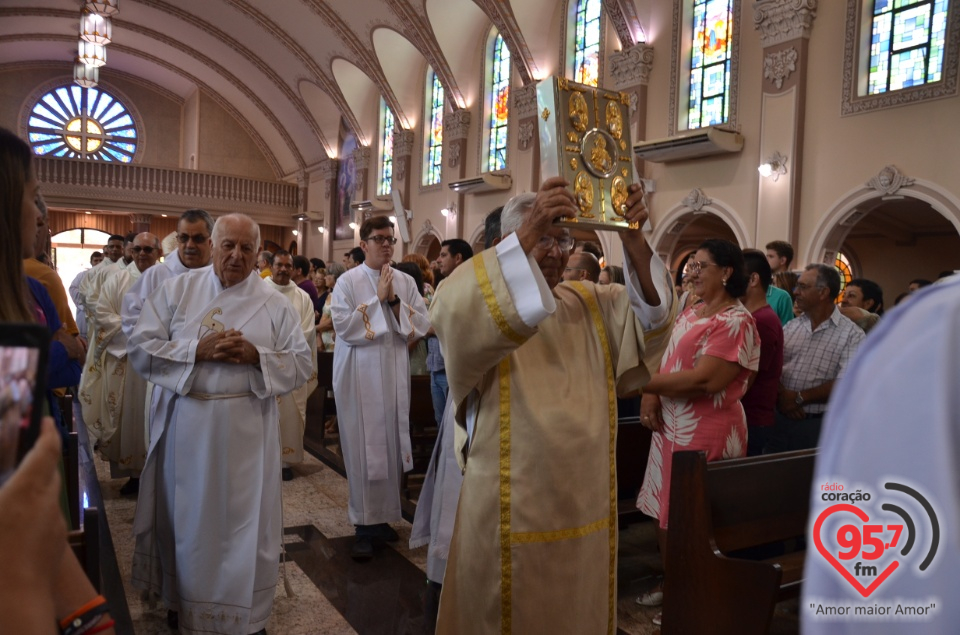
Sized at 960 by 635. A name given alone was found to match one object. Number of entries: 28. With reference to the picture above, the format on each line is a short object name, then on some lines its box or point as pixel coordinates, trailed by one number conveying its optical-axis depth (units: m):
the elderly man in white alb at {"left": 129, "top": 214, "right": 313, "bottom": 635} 2.92
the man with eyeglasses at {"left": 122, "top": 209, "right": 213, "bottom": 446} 3.75
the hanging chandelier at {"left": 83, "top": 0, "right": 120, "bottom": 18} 14.55
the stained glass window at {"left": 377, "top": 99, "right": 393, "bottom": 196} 19.91
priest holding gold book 1.96
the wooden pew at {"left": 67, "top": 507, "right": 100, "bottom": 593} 1.52
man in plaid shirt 4.10
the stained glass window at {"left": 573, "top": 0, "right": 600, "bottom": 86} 13.26
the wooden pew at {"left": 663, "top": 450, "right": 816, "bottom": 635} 2.45
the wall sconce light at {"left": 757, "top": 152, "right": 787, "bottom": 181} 9.93
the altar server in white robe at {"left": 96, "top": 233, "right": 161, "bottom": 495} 5.35
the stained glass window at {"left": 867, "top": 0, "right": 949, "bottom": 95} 8.69
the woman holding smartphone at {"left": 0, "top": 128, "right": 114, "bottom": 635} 0.75
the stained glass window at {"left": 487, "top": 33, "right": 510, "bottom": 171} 15.59
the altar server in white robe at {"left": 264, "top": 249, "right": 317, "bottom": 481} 5.69
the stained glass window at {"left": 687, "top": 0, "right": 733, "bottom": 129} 10.92
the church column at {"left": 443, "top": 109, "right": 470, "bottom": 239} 16.42
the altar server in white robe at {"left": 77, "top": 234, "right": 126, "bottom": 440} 5.84
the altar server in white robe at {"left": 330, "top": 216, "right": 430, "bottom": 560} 4.32
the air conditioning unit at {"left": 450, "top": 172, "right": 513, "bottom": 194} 14.88
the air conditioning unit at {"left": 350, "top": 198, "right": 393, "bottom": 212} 19.45
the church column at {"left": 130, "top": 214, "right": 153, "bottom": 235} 21.91
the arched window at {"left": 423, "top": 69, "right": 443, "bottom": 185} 17.84
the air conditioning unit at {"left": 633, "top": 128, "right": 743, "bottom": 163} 10.37
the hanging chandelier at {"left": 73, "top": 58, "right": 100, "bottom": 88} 16.08
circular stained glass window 22.69
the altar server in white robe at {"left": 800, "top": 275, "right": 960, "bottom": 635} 0.59
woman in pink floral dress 3.06
